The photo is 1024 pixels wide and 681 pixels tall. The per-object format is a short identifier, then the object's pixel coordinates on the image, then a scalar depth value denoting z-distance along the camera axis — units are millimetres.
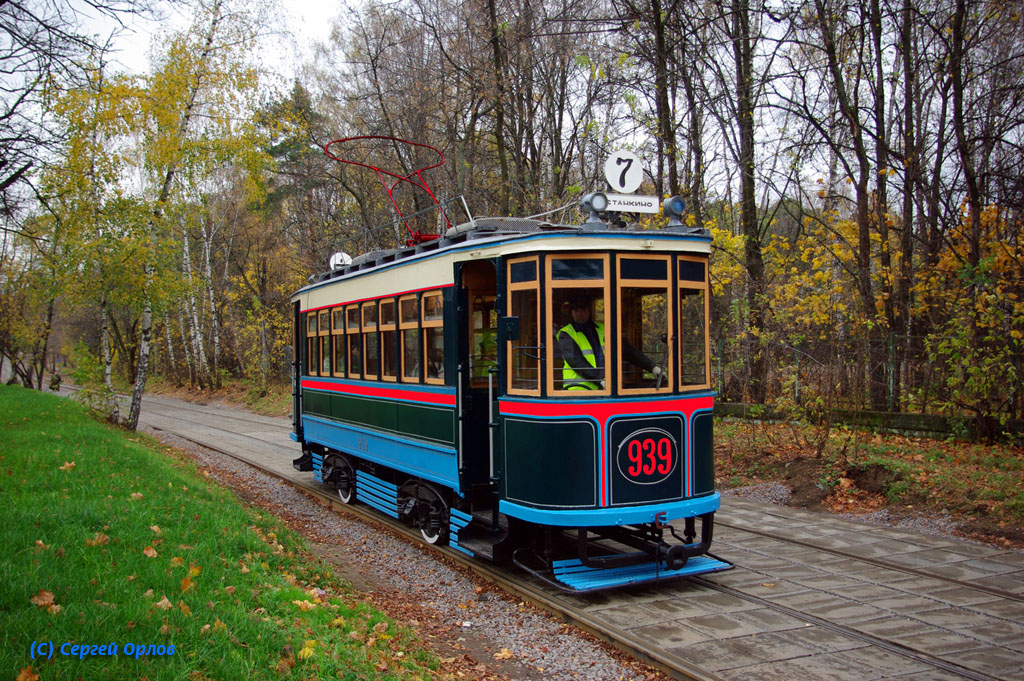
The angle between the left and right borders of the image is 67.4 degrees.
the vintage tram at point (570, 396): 6523
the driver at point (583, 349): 6648
